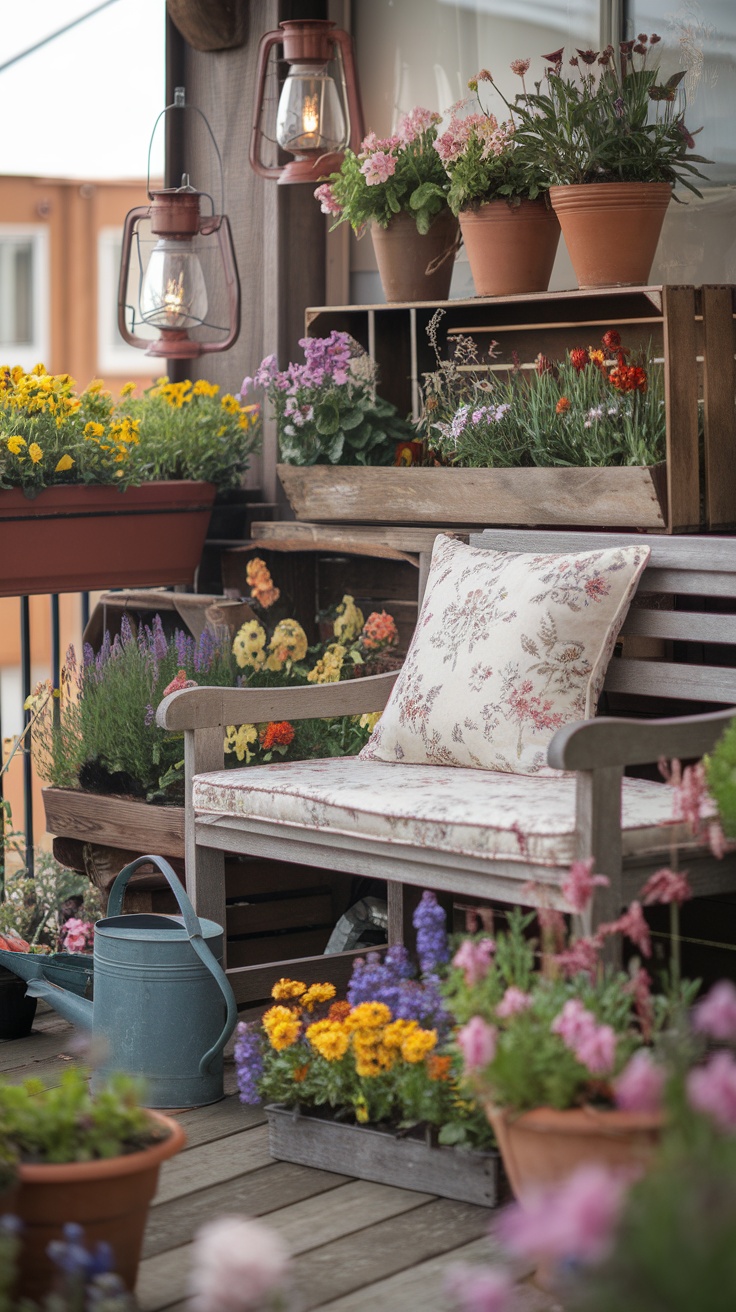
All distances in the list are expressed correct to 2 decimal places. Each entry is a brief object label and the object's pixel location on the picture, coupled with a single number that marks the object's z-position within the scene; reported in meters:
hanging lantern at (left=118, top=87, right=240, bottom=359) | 3.64
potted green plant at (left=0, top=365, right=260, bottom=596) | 3.38
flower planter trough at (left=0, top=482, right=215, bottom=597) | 3.43
